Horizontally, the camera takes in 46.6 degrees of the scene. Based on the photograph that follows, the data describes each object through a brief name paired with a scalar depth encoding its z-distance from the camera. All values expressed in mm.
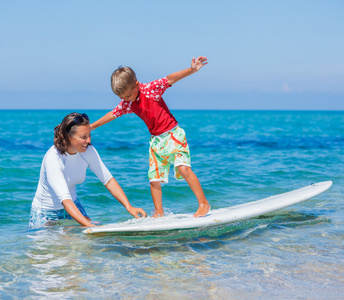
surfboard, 4398
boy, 4664
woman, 4113
